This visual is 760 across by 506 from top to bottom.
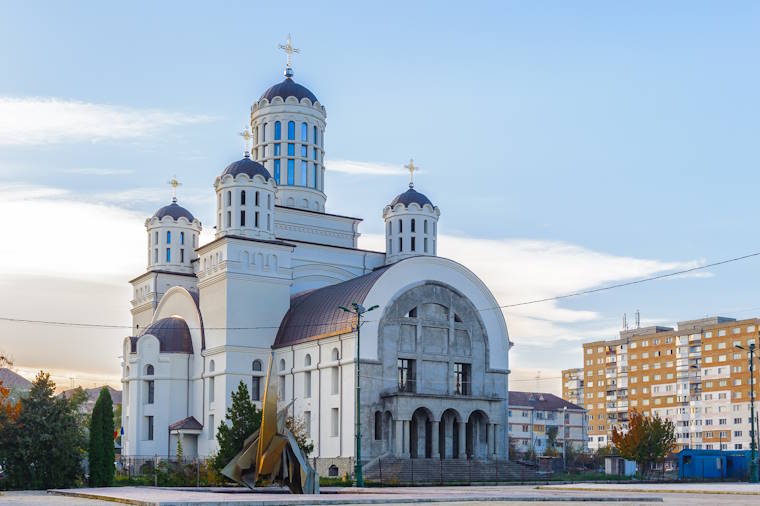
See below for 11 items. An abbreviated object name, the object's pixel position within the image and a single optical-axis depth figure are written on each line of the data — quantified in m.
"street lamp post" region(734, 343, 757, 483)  46.75
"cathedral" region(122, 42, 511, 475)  55.56
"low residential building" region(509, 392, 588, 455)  108.00
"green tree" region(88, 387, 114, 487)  37.88
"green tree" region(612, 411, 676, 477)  61.66
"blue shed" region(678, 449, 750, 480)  52.78
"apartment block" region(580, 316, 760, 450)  110.00
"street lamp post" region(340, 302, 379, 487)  40.56
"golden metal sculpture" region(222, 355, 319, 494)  31.89
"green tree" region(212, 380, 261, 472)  42.38
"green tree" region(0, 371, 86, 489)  36.25
